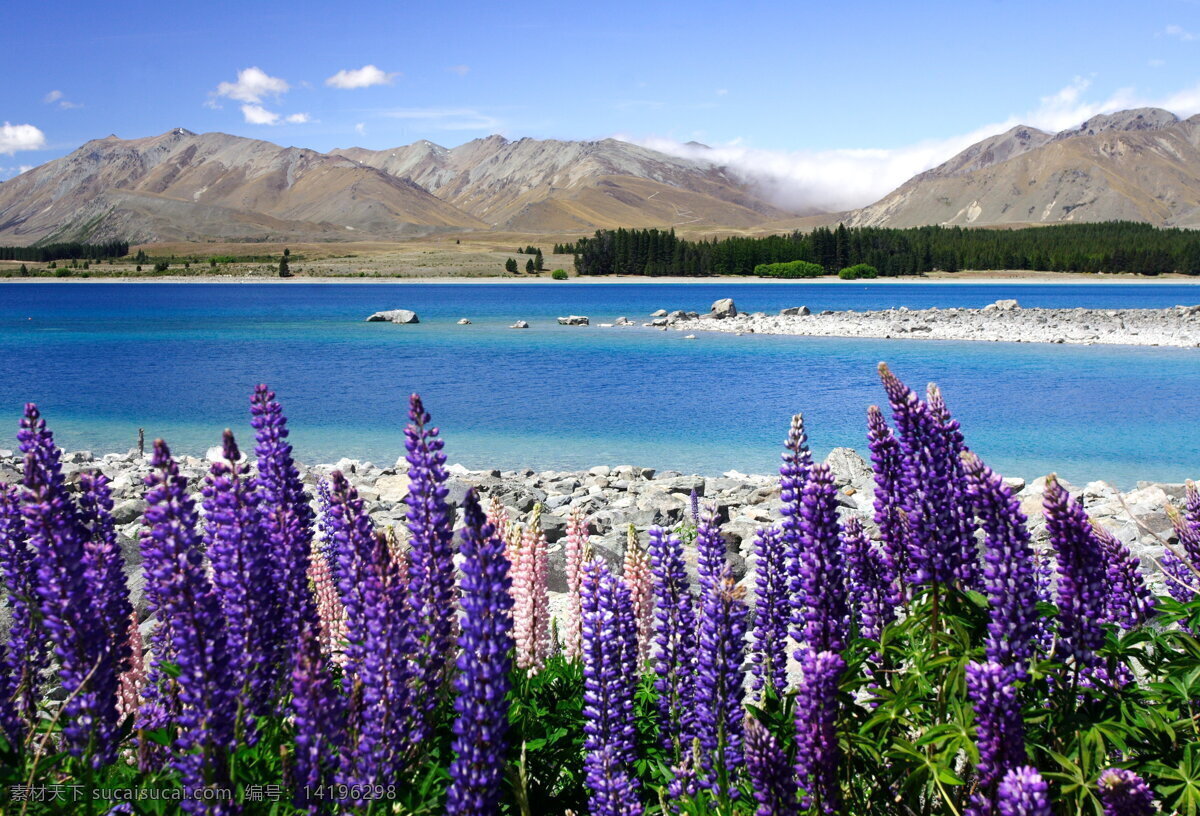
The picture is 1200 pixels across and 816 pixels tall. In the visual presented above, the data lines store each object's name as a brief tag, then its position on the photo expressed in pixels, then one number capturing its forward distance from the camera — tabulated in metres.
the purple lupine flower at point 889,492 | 3.59
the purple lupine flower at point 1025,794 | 2.33
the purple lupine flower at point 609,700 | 3.27
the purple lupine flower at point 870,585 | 3.83
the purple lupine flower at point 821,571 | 3.33
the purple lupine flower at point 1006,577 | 2.90
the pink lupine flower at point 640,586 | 4.48
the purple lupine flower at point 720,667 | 3.26
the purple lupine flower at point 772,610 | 3.86
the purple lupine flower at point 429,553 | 3.06
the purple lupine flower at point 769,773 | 2.77
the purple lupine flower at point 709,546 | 3.70
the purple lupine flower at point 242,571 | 3.17
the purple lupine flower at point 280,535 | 3.39
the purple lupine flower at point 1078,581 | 2.96
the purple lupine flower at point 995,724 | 2.59
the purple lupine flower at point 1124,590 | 3.81
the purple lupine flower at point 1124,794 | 2.43
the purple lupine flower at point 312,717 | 2.63
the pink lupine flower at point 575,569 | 4.95
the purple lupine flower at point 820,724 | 2.75
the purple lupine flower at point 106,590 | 3.11
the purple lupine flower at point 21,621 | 3.45
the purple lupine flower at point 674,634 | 3.58
